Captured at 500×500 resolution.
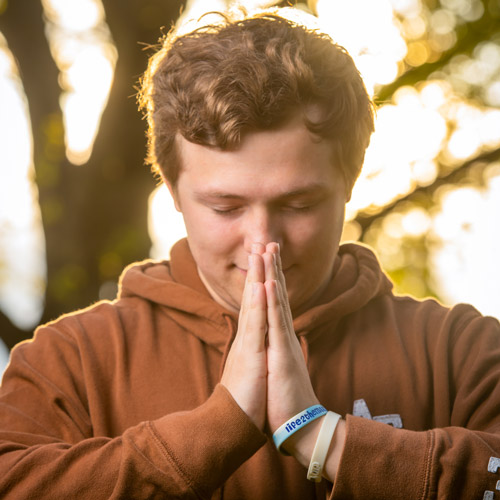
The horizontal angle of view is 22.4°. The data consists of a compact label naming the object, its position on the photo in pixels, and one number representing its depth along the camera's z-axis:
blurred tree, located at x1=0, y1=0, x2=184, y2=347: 4.32
